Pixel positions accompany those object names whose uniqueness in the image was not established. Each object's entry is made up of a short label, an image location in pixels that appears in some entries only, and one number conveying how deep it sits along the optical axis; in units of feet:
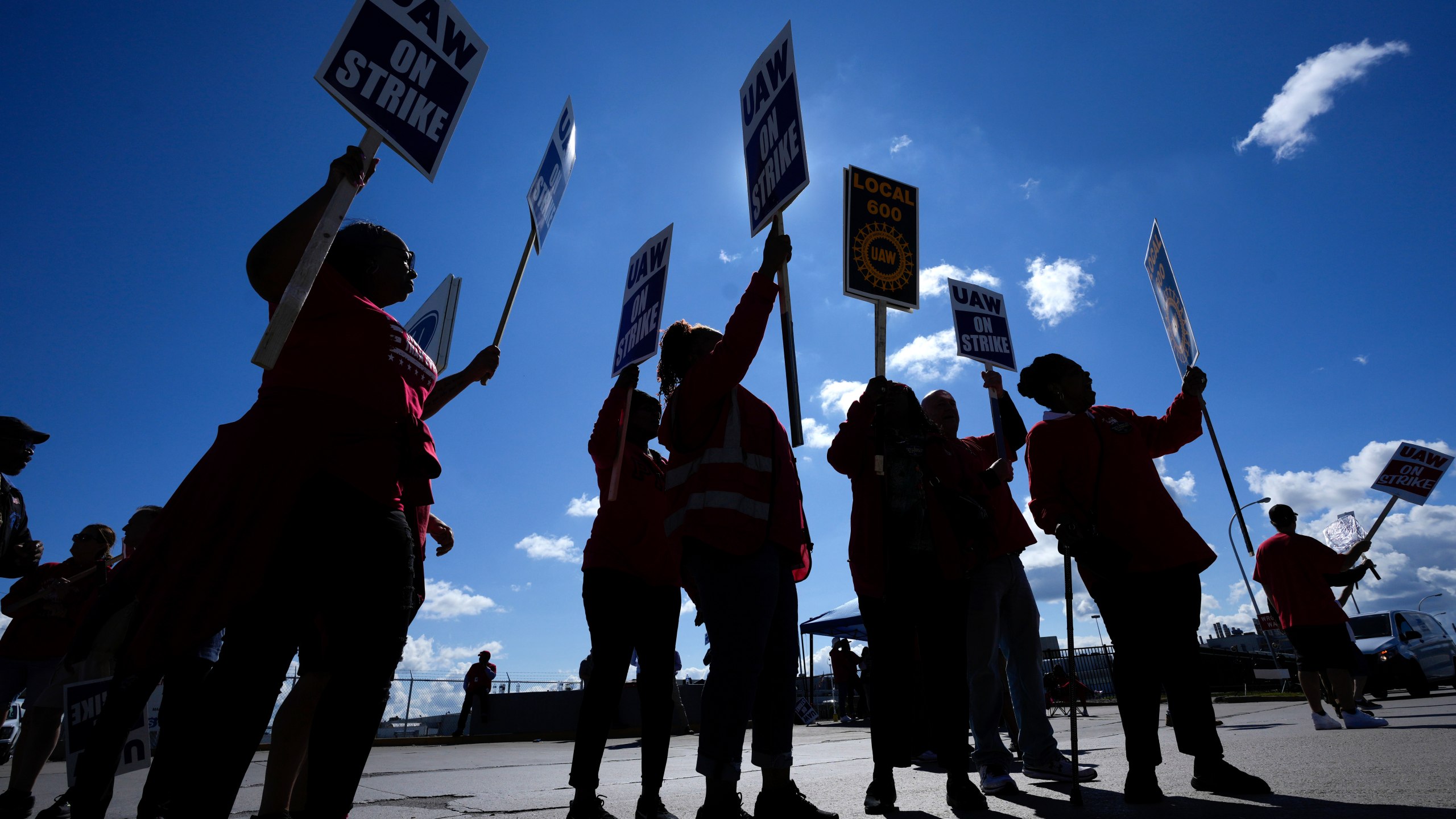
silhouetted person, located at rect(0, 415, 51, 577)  13.76
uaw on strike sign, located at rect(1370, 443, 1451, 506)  32.22
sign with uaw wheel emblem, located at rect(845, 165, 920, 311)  15.43
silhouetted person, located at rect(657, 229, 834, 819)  8.20
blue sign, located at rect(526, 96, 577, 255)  14.67
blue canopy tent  54.90
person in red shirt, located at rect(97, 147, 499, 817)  5.87
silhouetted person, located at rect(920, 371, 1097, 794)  12.55
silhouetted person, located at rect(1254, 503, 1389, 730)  20.86
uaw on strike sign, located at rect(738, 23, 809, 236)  12.19
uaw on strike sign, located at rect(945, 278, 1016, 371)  21.40
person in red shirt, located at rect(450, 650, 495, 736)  51.03
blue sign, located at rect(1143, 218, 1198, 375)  15.28
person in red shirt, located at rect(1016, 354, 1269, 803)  10.63
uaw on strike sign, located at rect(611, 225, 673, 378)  15.43
